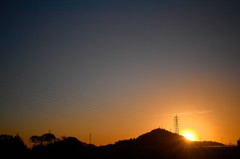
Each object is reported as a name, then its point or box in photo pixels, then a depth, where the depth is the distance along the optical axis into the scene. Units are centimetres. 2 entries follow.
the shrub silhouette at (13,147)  6844
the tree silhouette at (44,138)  11104
